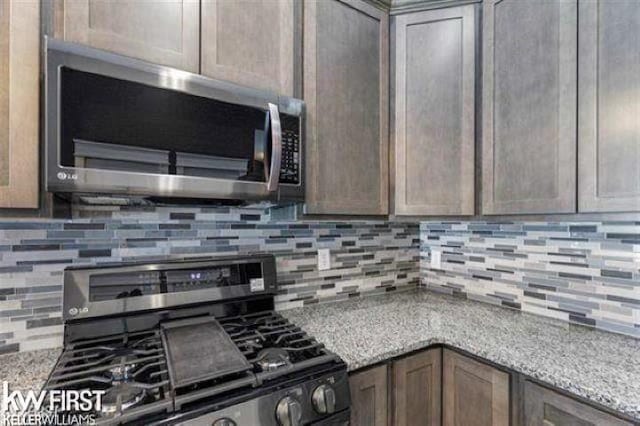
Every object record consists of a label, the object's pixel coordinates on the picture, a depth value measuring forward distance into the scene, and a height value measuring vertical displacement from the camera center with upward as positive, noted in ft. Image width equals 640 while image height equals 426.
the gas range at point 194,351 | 2.64 -1.47
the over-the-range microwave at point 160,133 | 2.81 +0.77
